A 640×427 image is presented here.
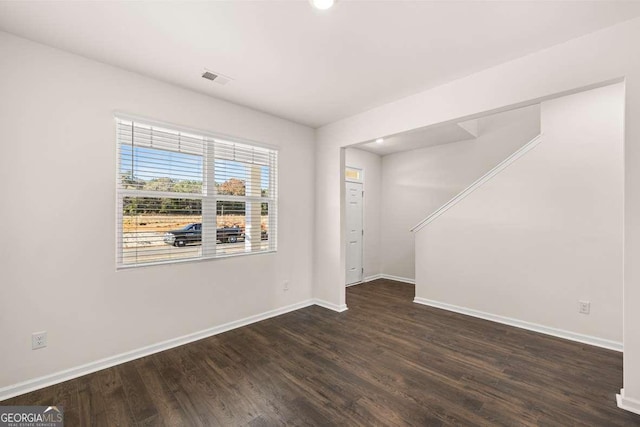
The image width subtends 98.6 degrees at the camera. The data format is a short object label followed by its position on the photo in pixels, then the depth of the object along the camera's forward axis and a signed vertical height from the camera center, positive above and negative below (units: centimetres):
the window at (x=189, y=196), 263 +21
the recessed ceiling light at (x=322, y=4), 171 +132
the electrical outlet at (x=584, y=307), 297 -100
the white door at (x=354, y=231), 551 -34
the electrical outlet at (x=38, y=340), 216 -99
